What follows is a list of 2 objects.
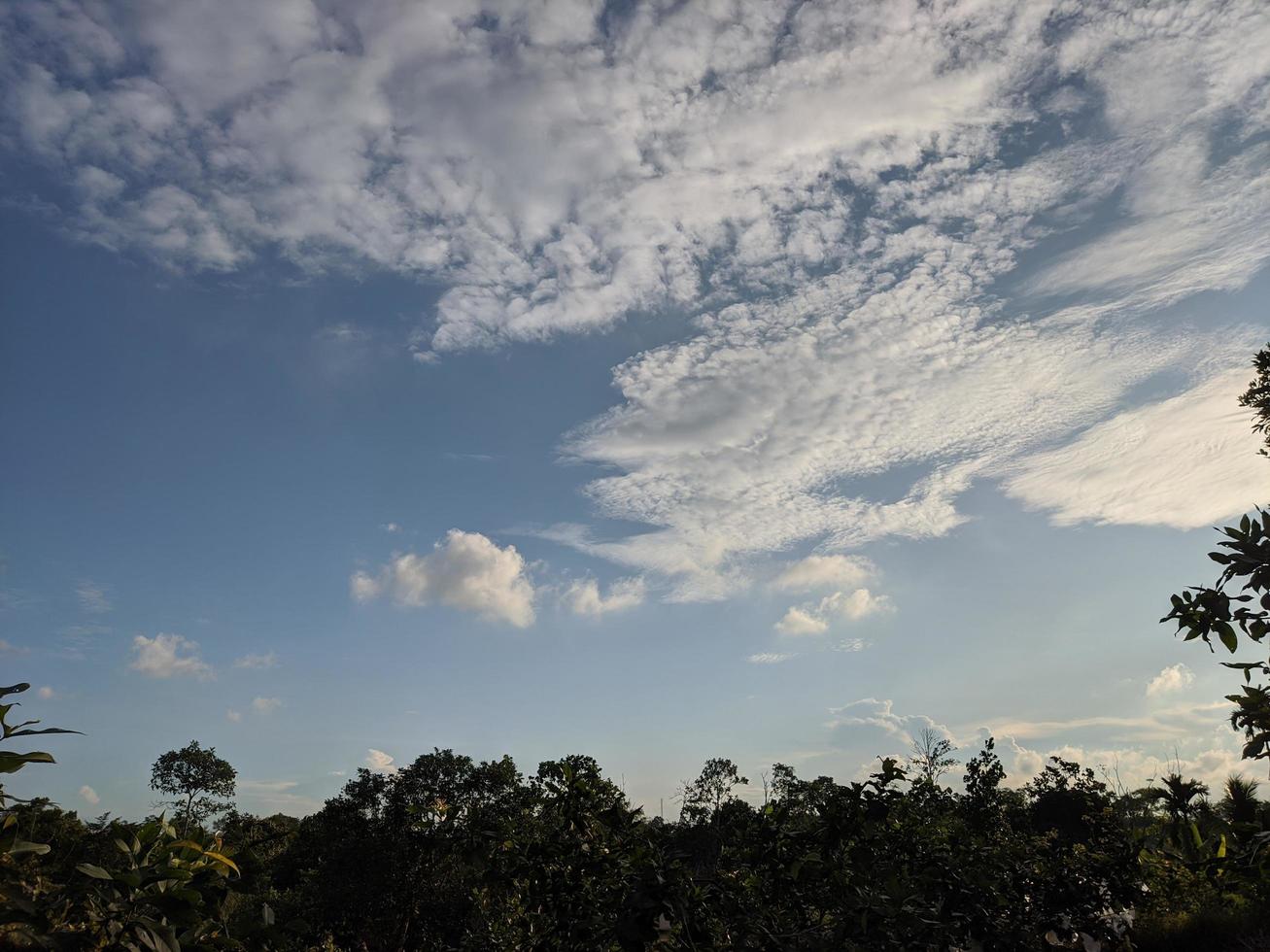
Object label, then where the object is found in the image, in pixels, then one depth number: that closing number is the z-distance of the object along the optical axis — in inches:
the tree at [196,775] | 2299.5
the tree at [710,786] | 2374.5
